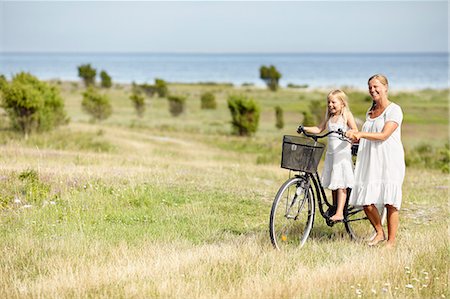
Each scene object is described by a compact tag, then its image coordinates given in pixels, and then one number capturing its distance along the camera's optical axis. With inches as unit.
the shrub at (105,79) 2810.0
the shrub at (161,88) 2420.0
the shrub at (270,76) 3043.8
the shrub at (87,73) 2805.1
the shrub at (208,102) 1904.5
